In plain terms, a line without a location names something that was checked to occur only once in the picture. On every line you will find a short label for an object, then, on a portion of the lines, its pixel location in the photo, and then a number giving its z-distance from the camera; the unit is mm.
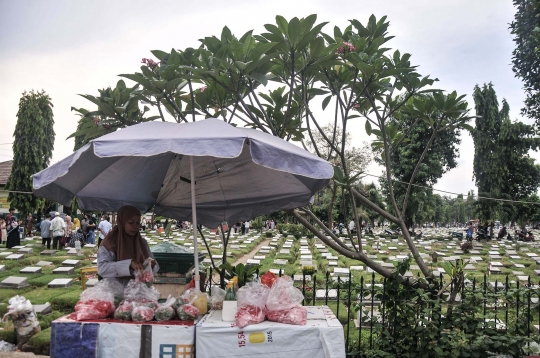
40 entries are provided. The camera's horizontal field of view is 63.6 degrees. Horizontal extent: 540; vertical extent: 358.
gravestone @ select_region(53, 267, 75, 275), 10656
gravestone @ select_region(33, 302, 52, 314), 6723
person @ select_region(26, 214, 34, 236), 22362
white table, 2828
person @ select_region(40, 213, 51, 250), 15483
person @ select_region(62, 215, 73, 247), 17525
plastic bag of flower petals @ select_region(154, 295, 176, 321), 2902
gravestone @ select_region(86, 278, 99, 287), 9016
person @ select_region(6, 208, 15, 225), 16922
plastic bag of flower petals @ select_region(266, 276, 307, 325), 2930
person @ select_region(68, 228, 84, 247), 16891
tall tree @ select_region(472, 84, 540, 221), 28688
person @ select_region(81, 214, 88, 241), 20594
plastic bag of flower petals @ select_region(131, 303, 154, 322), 2871
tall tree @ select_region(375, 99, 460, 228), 27031
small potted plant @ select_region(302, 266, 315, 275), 8797
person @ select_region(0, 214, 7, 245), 16609
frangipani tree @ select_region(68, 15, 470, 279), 3873
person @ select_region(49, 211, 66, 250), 15344
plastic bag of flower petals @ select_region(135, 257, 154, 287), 3307
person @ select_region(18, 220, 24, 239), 20275
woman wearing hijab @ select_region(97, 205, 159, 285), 3441
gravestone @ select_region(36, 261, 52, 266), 11934
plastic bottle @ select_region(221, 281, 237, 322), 2932
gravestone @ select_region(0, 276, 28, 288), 8844
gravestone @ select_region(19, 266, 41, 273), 10625
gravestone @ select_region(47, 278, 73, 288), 8969
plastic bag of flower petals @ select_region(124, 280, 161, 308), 3100
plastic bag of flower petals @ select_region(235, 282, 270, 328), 2848
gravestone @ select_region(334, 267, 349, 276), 10371
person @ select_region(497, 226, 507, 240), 30292
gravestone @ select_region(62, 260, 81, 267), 11747
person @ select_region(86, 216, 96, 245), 19609
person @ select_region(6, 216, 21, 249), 15464
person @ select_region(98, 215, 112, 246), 16438
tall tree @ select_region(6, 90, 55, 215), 27766
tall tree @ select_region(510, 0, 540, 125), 11818
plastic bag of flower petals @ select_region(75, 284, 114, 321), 2926
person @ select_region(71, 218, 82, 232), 19567
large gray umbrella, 2762
